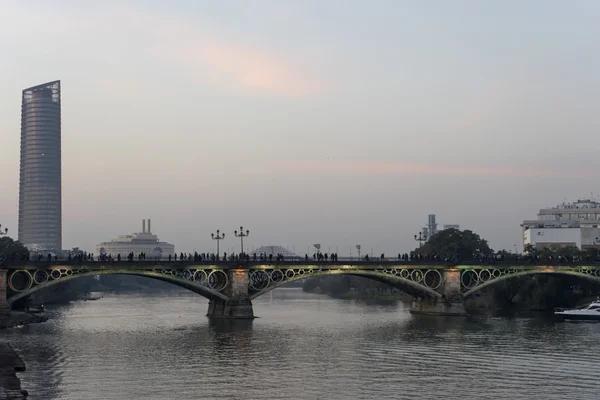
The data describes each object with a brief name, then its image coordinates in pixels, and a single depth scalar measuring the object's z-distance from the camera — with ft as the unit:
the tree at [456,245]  547.08
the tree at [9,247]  529.86
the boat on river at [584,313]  376.27
